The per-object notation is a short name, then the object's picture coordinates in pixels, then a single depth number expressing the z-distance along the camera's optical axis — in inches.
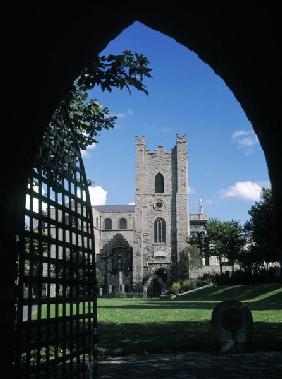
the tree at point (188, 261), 2406.5
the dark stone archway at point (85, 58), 92.0
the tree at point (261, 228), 1720.0
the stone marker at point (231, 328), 343.0
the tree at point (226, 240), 2336.4
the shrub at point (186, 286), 2010.3
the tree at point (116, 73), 236.5
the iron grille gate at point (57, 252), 123.5
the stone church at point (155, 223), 2496.3
